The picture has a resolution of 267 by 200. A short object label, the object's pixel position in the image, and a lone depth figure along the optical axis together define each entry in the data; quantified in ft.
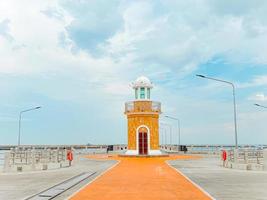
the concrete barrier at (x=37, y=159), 49.88
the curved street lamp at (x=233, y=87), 59.18
